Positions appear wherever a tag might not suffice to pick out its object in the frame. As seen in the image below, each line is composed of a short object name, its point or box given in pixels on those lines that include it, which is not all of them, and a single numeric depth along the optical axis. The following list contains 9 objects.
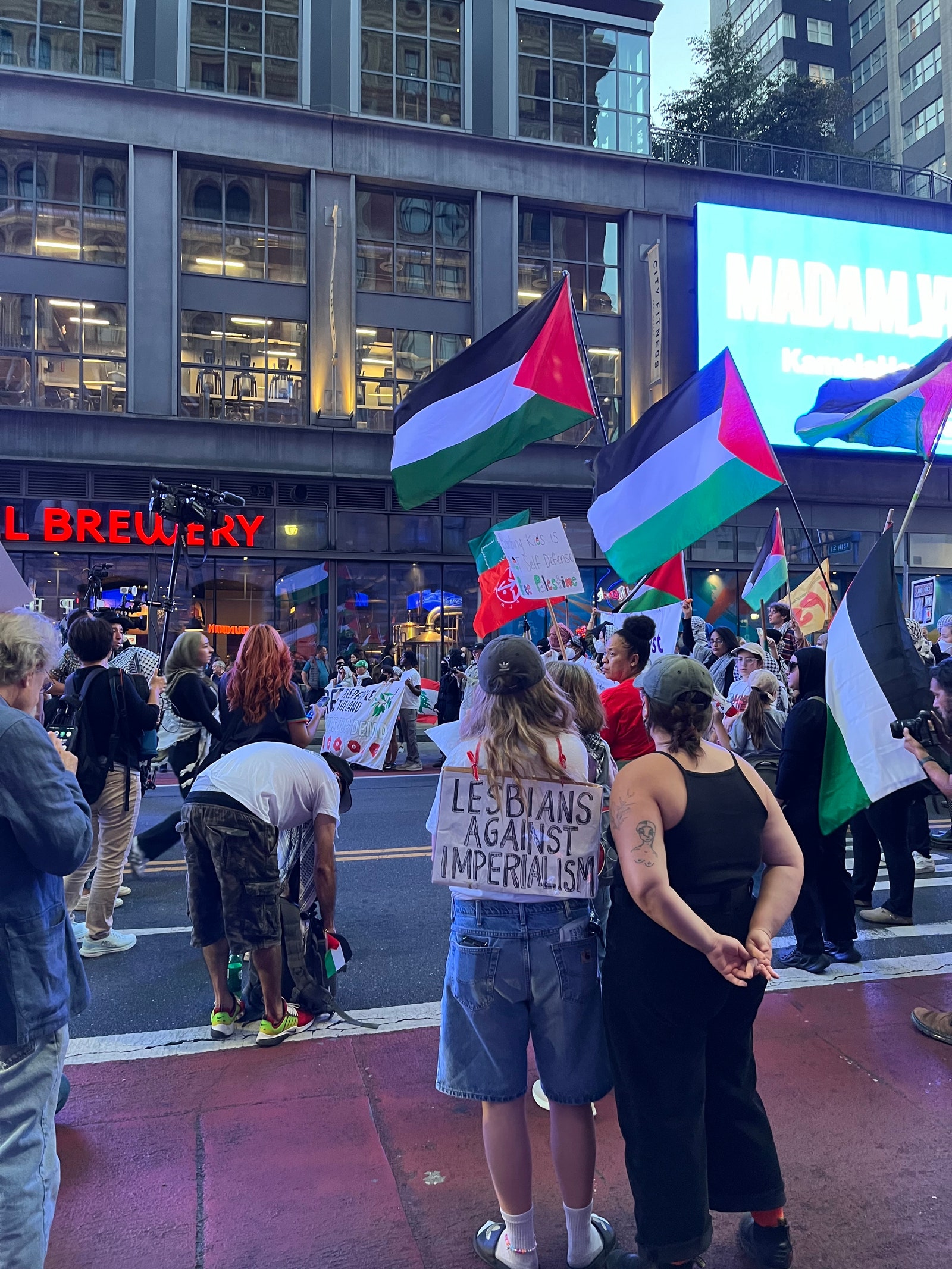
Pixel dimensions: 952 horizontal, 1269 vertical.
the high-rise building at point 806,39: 55.72
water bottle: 4.83
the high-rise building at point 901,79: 50.56
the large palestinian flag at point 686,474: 6.82
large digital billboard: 25.12
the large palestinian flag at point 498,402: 6.75
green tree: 33.16
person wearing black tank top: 2.59
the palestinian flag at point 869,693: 4.12
